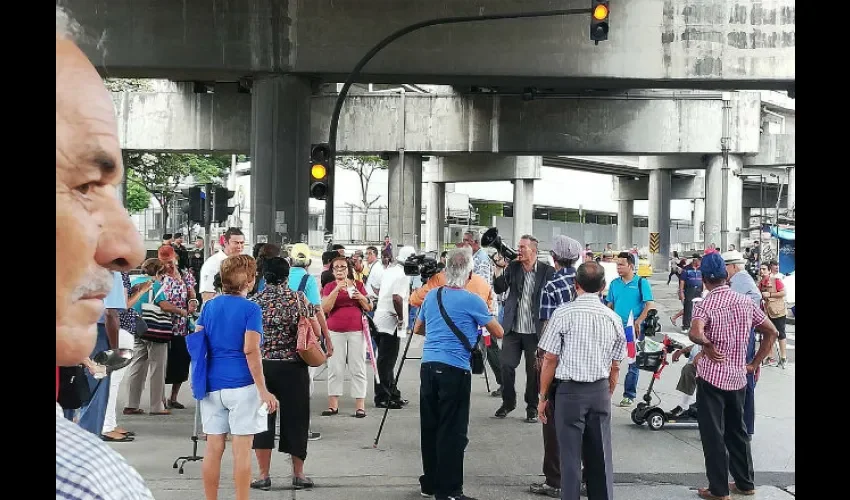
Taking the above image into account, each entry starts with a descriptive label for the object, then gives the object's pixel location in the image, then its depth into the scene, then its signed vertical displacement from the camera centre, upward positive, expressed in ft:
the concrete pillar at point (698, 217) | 211.82 +4.06
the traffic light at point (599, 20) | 48.93 +10.98
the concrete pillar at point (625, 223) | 223.30 +2.36
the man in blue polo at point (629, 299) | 41.45 -2.87
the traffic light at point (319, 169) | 52.70 +3.37
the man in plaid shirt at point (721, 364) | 25.96 -3.57
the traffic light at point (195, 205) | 51.37 +1.29
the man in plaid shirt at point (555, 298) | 26.96 -2.26
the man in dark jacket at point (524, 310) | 37.81 -3.10
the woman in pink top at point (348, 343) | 39.63 -4.70
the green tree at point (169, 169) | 137.30 +9.53
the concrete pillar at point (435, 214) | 180.86 +3.28
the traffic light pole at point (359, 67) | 50.72 +9.66
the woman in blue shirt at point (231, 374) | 22.76 -3.45
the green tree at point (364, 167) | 227.20 +15.69
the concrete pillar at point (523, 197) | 167.53 +6.13
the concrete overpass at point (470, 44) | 67.67 +13.78
